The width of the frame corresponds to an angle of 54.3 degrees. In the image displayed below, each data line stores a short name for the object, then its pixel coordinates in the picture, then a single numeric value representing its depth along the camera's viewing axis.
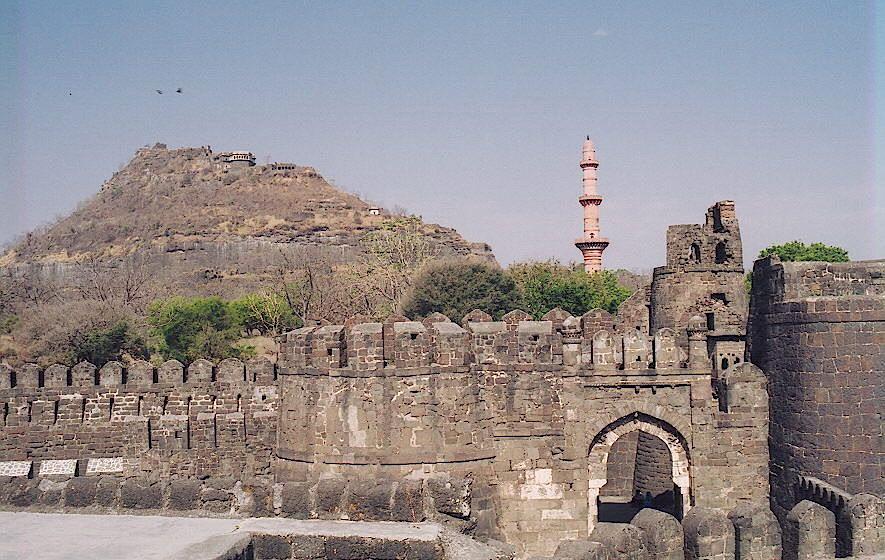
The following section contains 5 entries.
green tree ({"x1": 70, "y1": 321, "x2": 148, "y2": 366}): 32.03
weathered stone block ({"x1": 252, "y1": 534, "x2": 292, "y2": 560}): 9.47
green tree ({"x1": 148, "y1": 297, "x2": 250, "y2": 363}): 35.75
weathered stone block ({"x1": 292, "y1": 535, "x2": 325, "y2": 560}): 9.38
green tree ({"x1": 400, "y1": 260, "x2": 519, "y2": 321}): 38.12
